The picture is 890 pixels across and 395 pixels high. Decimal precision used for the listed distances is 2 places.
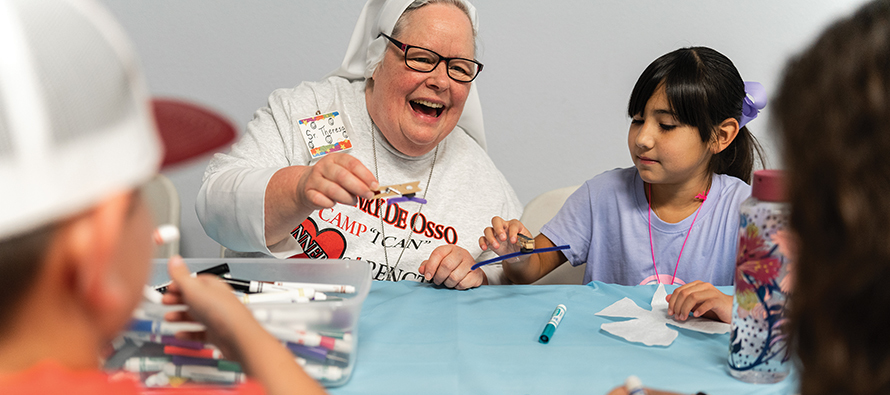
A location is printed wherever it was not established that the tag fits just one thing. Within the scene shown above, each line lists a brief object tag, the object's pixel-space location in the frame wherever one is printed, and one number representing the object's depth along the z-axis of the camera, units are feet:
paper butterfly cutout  3.16
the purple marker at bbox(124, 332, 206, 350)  2.39
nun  4.89
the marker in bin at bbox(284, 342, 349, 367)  2.46
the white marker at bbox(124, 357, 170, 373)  2.40
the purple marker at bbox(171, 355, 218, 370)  2.37
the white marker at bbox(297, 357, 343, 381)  2.49
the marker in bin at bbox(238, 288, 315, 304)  2.70
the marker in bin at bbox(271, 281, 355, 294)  3.01
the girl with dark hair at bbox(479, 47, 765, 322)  4.65
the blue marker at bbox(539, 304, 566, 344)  3.10
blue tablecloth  2.60
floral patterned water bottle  2.48
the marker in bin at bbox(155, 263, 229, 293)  3.16
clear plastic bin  2.36
